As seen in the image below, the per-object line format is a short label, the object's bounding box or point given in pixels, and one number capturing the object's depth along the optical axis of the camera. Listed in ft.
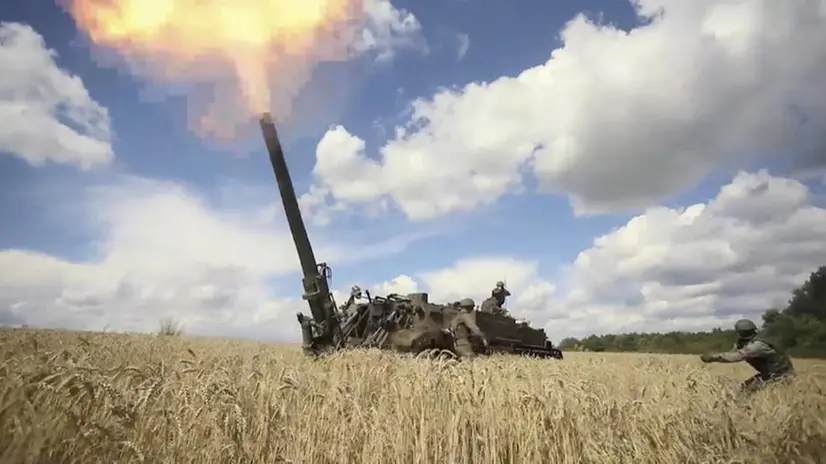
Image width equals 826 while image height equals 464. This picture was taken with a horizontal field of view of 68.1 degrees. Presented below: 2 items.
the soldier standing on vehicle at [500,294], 71.77
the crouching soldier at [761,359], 29.66
